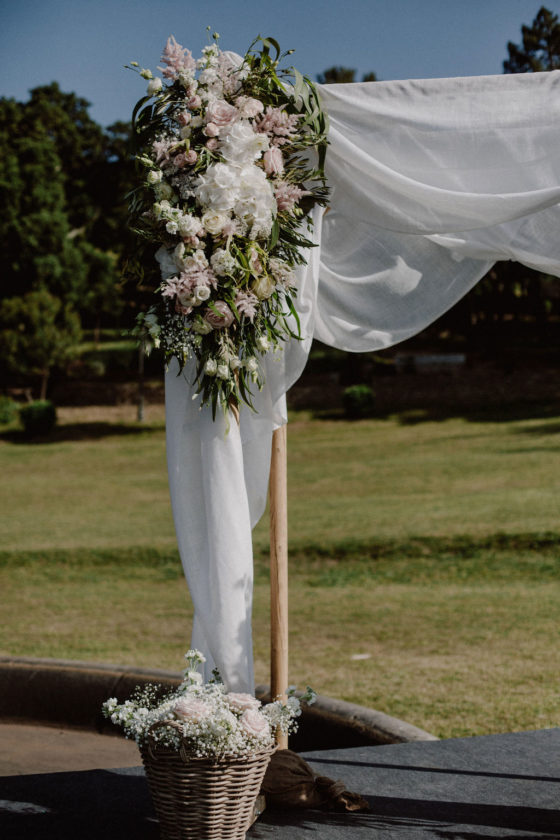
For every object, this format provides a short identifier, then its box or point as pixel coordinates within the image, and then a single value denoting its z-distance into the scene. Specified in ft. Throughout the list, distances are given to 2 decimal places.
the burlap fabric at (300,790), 10.43
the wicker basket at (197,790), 9.00
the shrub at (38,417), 66.74
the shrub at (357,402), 67.05
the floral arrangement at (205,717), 8.93
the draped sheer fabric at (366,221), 10.39
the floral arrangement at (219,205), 9.82
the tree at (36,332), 68.85
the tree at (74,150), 97.09
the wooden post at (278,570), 11.28
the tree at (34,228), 75.25
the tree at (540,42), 80.48
